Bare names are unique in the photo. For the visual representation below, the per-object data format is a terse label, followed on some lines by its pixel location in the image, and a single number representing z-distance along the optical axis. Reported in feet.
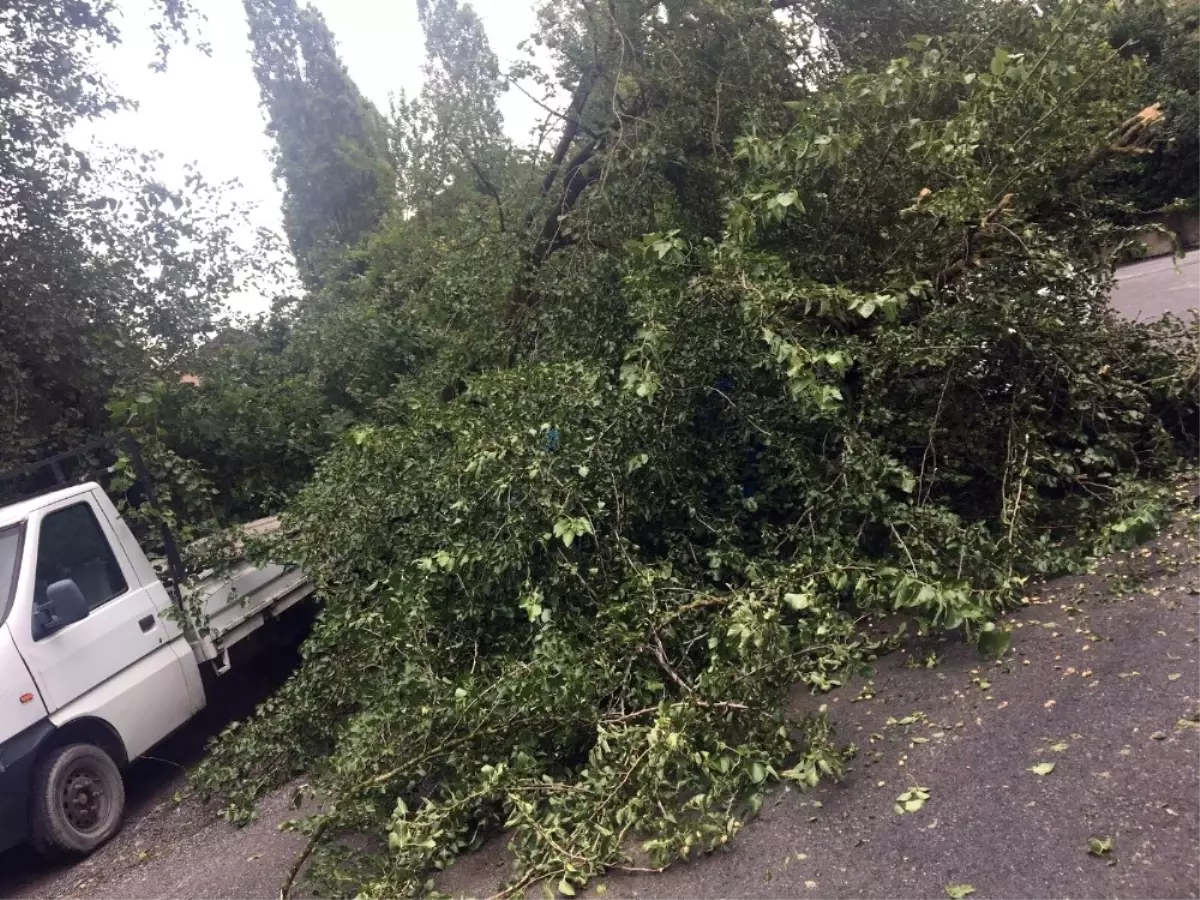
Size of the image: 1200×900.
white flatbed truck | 14.93
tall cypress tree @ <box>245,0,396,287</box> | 97.30
